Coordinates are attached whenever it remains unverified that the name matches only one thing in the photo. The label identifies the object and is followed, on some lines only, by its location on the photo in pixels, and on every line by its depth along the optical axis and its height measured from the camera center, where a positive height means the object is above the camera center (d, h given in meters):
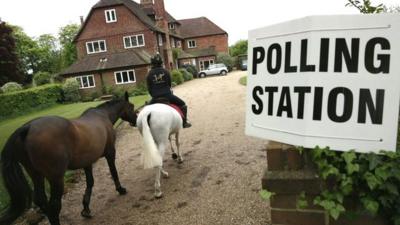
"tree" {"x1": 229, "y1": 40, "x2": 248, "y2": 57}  70.56 -1.40
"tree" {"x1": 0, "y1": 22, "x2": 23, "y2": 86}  41.95 +0.00
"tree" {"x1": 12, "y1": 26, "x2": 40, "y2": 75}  70.44 +1.34
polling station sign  1.81 -0.26
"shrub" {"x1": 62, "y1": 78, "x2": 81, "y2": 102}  33.00 -3.55
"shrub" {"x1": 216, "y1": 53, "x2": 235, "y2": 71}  53.97 -2.75
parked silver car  45.09 -3.61
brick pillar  2.04 -0.91
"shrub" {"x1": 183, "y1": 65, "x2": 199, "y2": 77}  45.64 -3.31
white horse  5.68 -1.49
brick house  35.38 +0.72
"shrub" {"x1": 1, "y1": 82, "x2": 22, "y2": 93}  33.41 -2.93
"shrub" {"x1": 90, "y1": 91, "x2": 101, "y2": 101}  34.12 -4.31
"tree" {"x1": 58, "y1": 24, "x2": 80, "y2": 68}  76.38 +4.37
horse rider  7.15 -0.75
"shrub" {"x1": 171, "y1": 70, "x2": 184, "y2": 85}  35.49 -3.23
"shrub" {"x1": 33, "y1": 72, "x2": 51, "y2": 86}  43.53 -2.98
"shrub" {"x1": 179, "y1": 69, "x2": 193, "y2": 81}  40.19 -3.47
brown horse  4.34 -1.38
